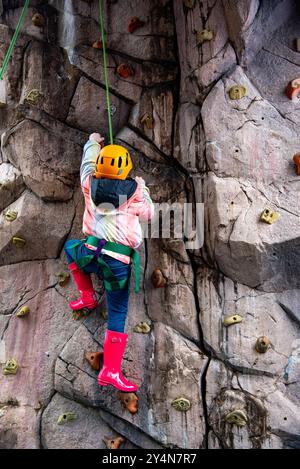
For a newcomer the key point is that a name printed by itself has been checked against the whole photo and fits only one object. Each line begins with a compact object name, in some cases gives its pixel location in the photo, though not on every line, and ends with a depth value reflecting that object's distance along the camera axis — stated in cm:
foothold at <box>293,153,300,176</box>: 377
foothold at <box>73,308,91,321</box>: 397
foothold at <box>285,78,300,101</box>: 390
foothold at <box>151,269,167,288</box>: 388
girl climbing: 344
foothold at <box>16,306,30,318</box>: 403
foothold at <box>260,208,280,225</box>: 370
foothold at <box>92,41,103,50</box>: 435
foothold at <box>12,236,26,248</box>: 408
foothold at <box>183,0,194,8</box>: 407
